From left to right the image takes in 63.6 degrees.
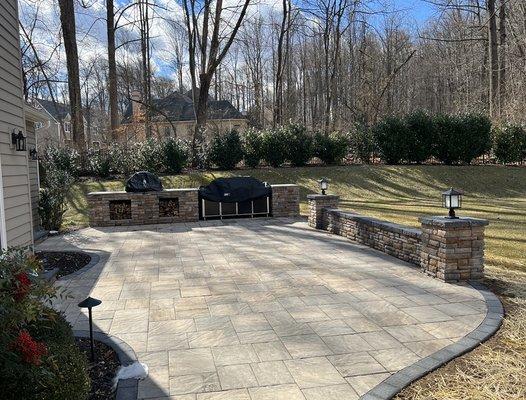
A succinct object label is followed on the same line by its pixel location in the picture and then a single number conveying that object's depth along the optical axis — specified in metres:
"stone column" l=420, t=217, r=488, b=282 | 4.91
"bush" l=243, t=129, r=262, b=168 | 17.06
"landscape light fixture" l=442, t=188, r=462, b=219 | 4.99
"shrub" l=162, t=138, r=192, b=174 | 16.03
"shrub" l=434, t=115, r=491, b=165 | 17.66
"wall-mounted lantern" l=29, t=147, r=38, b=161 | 8.38
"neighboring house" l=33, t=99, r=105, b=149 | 33.50
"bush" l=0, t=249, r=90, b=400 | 2.02
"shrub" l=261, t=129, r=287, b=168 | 17.06
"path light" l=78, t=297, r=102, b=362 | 3.25
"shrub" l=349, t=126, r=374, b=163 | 18.30
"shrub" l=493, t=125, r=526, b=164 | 17.81
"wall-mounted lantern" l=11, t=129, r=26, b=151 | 5.37
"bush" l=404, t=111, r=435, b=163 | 17.66
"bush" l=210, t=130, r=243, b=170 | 16.69
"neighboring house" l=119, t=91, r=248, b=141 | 27.67
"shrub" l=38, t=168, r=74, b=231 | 9.57
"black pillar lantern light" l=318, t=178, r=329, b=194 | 9.10
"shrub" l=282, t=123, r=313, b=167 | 17.25
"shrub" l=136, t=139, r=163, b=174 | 16.25
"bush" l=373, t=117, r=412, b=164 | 17.72
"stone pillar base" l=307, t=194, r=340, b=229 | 9.18
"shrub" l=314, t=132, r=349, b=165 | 17.72
